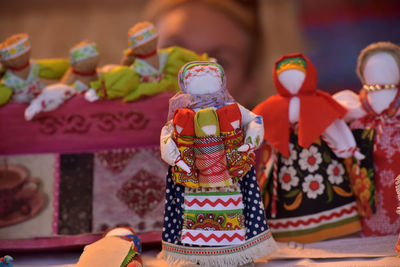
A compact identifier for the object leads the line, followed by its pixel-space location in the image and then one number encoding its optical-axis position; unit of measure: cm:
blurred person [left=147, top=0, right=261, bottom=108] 310
